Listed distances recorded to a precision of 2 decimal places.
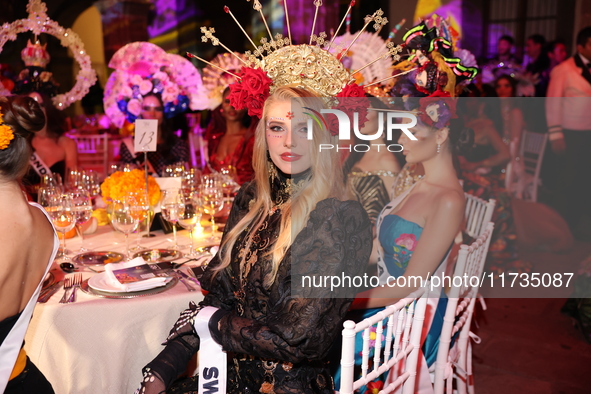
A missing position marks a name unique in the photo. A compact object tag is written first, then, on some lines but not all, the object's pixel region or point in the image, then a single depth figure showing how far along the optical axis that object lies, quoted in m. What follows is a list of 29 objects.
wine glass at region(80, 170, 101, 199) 3.01
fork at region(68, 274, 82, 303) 1.86
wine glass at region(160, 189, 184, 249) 2.34
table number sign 2.71
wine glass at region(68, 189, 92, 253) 2.28
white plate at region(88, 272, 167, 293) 1.90
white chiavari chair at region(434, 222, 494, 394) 1.86
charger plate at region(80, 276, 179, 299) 1.89
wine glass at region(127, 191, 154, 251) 2.19
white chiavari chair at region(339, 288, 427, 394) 1.33
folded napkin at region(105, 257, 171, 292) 1.93
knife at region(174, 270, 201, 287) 2.07
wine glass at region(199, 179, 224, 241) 2.49
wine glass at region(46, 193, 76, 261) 2.15
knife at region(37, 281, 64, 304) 1.86
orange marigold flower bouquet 2.52
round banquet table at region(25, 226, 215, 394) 1.83
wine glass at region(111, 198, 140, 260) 2.19
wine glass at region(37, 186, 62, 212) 2.31
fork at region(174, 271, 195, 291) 2.02
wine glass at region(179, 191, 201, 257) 2.36
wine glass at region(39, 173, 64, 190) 2.92
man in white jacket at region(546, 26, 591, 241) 5.72
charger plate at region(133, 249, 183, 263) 2.32
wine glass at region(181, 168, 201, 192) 2.81
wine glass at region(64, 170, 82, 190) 2.95
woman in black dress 1.54
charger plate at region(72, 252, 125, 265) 2.25
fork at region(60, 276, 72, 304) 1.85
